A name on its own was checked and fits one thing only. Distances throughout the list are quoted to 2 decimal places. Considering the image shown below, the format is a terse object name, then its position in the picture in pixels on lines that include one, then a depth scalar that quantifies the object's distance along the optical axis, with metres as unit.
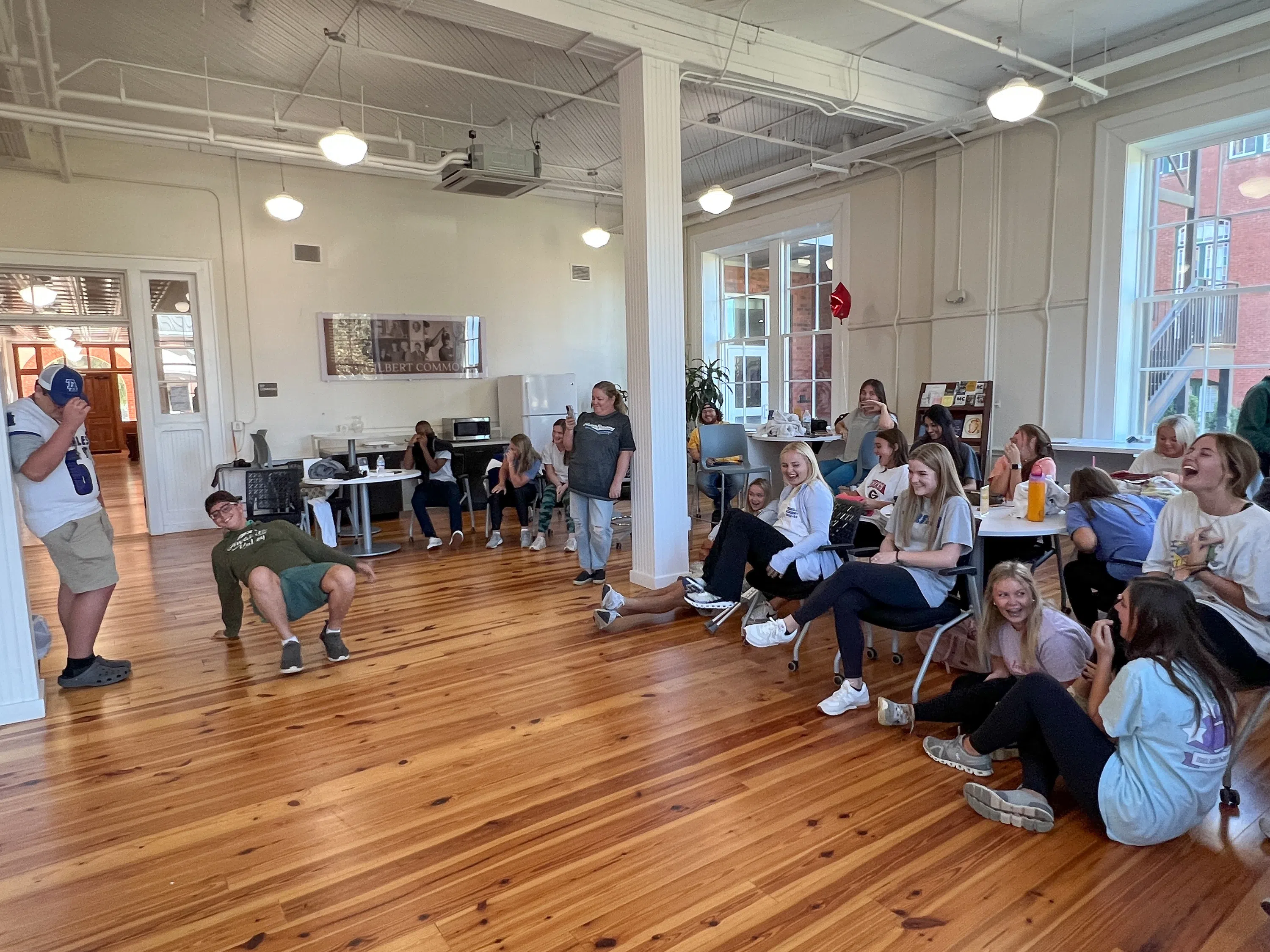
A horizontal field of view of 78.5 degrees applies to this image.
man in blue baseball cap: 3.45
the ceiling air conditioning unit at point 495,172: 6.89
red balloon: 8.28
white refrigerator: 9.08
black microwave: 8.92
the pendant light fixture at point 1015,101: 4.73
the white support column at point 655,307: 5.03
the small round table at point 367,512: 6.23
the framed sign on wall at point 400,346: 8.61
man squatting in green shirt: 3.88
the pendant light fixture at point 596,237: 9.10
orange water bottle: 3.56
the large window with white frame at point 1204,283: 5.68
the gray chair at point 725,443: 7.20
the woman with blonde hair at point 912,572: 3.23
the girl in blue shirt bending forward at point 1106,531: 3.34
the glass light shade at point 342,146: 5.41
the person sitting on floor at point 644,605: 4.37
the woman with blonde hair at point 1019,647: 2.79
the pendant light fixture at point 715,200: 7.13
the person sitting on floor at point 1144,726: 2.11
